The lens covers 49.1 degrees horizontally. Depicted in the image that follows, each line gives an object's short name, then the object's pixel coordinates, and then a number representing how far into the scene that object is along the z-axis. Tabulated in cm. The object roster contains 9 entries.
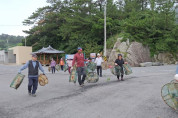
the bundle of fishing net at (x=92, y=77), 974
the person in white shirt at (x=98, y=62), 1315
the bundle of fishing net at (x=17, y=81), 714
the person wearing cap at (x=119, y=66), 1061
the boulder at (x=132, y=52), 2498
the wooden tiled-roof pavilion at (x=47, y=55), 3228
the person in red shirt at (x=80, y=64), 898
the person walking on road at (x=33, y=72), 710
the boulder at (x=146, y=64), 2380
